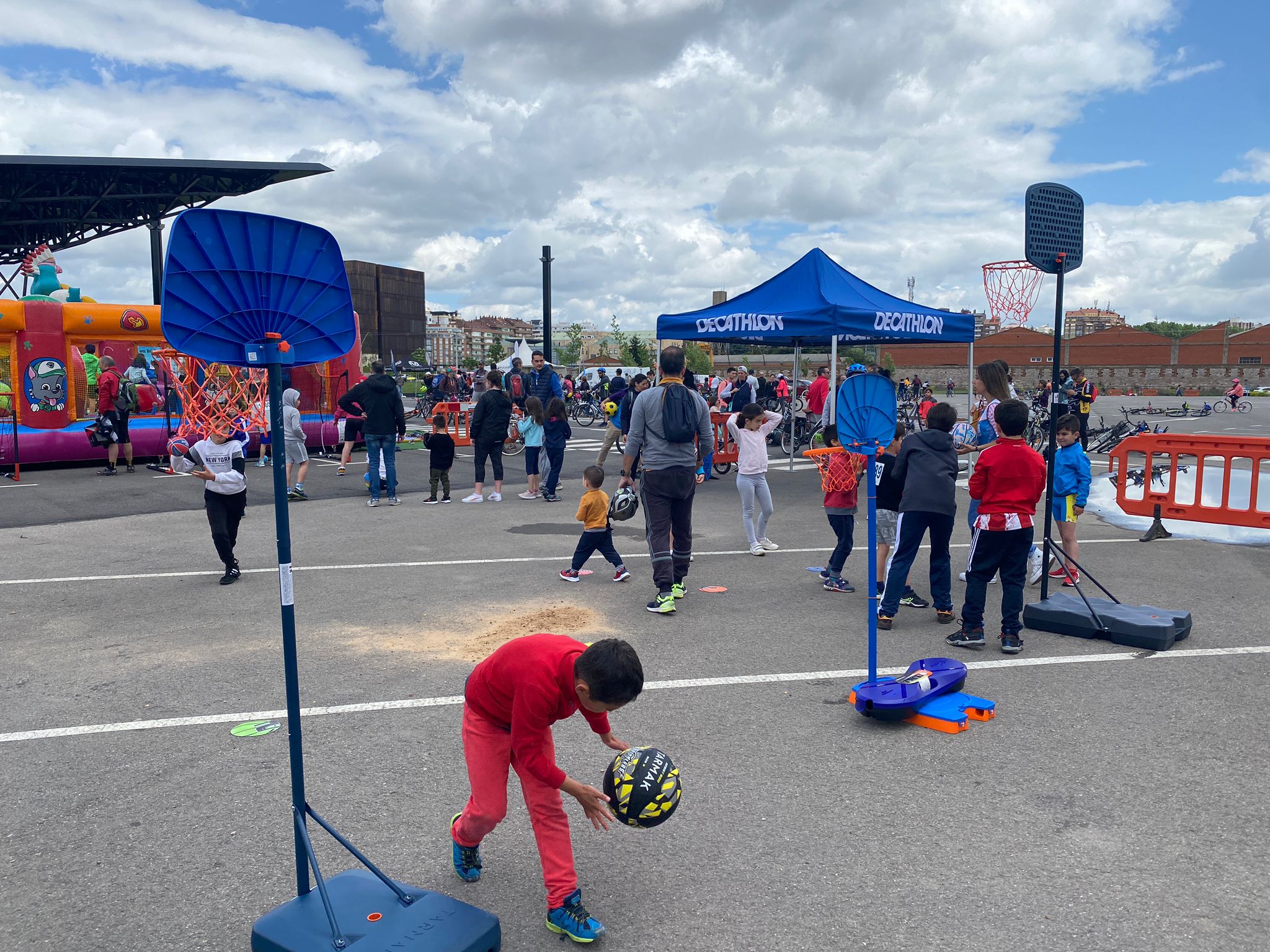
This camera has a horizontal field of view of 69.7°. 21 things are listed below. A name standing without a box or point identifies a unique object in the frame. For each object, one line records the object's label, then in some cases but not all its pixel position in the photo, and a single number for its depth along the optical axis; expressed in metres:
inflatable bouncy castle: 16.11
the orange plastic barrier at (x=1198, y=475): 9.78
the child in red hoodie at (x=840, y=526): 7.62
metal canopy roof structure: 28.80
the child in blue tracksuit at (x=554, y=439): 12.64
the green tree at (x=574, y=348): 125.06
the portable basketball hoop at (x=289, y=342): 2.87
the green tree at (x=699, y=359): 76.27
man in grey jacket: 6.99
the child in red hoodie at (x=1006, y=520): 5.82
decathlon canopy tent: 12.93
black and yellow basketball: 2.93
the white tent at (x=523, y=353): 48.11
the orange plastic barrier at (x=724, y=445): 16.30
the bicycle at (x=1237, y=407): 38.81
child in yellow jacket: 7.78
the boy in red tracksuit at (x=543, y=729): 2.77
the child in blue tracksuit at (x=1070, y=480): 7.54
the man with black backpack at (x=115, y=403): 15.38
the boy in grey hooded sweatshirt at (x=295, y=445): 13.08
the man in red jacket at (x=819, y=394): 18.12
